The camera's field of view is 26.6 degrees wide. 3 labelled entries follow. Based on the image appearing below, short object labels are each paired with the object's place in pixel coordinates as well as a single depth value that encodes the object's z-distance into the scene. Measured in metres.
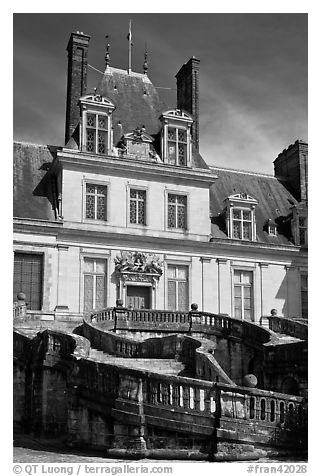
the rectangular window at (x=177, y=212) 25.50
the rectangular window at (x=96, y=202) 24.27
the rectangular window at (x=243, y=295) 25.98
